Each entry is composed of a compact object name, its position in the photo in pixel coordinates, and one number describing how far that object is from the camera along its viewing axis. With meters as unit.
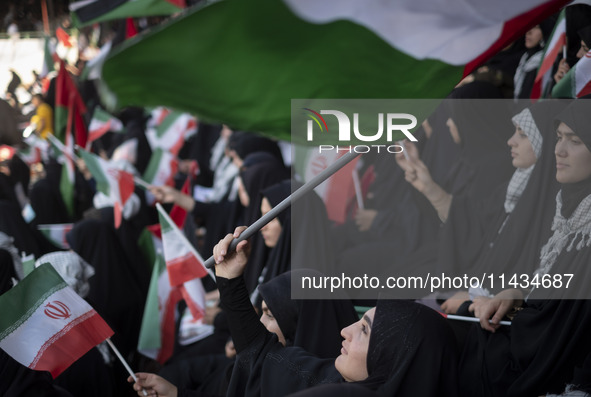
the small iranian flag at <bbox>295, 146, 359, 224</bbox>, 4.30
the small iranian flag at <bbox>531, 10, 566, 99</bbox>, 3.74
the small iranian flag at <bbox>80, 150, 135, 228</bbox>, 4.66
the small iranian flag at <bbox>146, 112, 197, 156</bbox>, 7.63
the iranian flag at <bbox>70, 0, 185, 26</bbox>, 4.22
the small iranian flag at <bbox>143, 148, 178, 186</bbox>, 6.23
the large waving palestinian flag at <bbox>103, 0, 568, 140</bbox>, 1.88
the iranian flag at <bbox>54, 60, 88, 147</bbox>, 6.11
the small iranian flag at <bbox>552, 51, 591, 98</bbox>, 3.05
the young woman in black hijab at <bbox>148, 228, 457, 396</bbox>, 1.91
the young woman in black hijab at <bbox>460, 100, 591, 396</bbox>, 2.27
